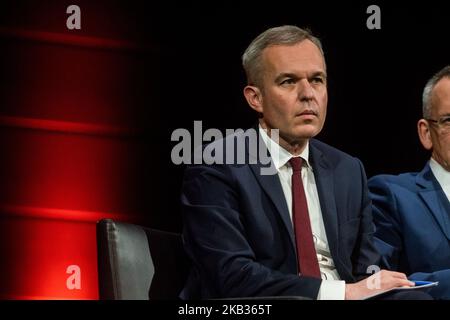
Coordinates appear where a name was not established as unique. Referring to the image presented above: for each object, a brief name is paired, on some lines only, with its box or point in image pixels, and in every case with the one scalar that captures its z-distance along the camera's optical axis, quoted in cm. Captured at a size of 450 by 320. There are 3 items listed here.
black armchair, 450
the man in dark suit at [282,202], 451
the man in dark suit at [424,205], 576
